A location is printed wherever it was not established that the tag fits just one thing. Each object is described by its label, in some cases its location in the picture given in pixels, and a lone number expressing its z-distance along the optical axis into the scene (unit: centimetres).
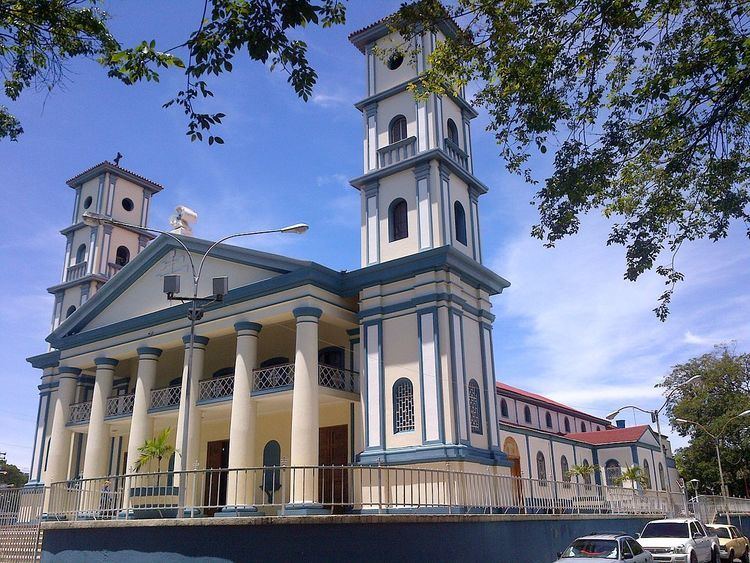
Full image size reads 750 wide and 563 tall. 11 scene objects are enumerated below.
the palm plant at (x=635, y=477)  3675
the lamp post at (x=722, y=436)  3482
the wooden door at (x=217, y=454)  2662
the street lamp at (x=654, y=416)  2839
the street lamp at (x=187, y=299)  1521
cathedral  2028
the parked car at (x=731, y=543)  2309
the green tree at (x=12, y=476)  7462
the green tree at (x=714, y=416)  4756
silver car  1337
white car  1767
